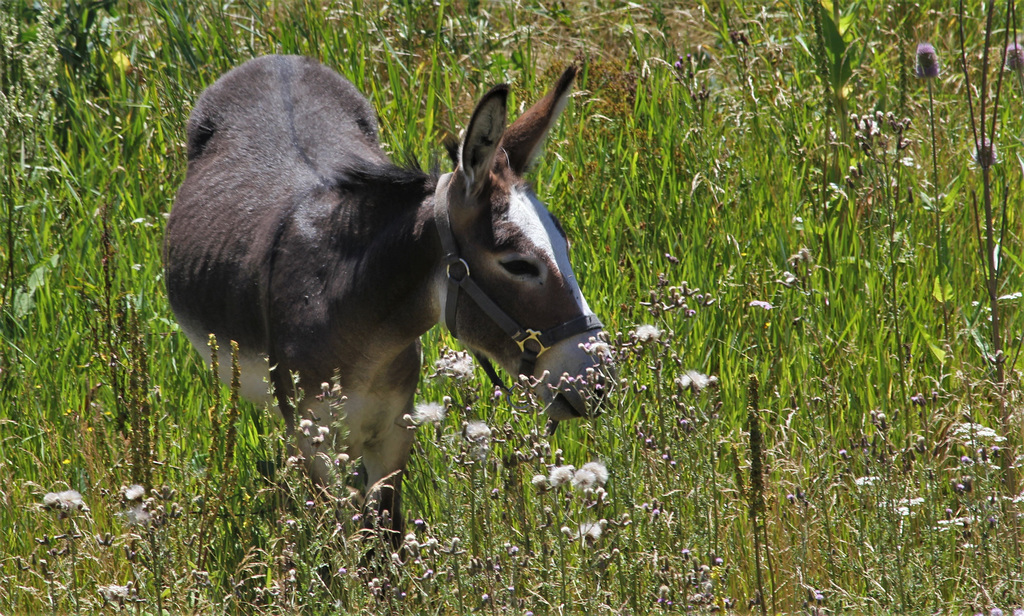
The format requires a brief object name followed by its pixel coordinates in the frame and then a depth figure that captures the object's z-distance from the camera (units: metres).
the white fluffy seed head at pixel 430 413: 5.45
